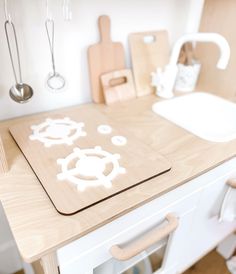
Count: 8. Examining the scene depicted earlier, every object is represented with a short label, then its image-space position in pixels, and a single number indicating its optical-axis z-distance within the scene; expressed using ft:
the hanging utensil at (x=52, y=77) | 2.74
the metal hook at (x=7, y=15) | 2.38
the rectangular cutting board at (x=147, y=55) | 3.49
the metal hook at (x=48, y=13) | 2.65
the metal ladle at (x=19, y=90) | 2.61
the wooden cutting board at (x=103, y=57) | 3.09
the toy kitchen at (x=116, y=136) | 1.78
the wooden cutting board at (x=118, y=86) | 3.30
